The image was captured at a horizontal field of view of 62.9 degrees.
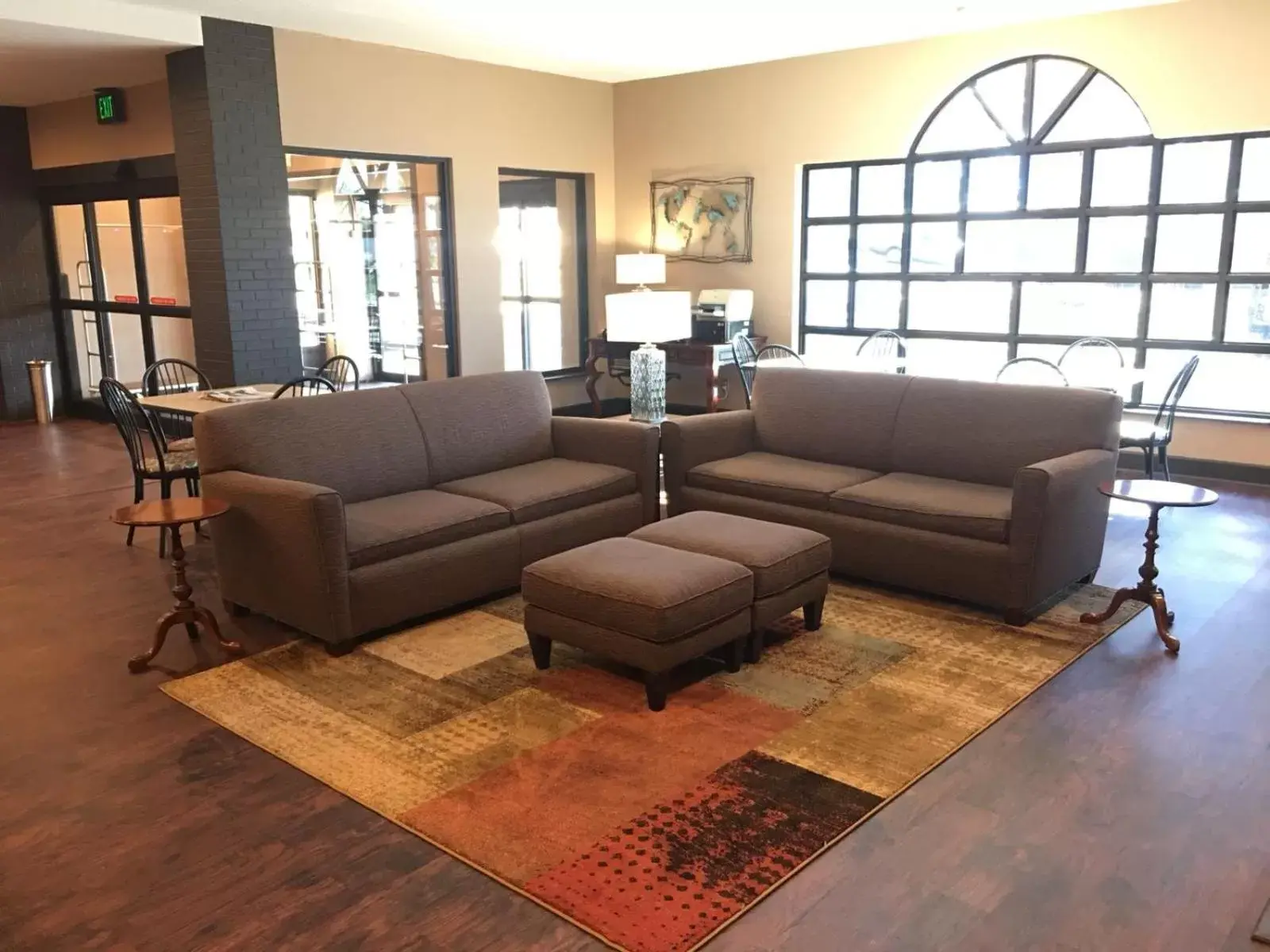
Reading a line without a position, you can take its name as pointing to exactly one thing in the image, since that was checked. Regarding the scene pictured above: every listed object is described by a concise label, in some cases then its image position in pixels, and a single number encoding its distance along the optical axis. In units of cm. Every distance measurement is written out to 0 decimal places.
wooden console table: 763
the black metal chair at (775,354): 723
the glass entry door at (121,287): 784
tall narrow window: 859
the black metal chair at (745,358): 699
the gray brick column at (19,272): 882
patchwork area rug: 243
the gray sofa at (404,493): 368
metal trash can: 885
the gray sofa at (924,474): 392
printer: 774
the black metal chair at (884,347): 724
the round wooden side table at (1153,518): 364
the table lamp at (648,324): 535
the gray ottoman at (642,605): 318
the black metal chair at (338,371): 632
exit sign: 747
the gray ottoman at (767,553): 353
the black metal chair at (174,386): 751
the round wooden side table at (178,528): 350
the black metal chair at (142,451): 483
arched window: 617
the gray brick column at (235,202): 632
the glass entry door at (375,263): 774
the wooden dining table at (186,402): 495
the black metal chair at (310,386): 544
